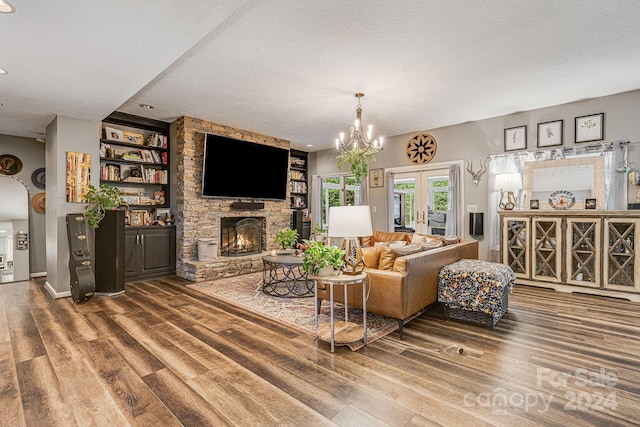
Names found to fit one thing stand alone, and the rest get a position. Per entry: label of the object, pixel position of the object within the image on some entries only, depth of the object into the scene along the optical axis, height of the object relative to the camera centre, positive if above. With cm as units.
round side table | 262 -110
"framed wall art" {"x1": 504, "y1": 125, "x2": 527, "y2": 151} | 513 +116
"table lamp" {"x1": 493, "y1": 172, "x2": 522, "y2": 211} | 487 +34
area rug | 313 -118
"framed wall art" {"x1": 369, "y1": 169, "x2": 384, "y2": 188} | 698 +70
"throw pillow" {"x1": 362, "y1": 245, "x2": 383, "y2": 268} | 323 -50
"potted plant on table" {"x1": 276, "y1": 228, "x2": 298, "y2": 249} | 473 -43
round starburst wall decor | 622 +122
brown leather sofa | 289 -71
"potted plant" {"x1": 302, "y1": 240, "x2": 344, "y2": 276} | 268 -43
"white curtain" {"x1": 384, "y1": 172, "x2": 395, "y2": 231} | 683 +17
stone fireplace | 537 -5
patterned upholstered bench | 313 -86
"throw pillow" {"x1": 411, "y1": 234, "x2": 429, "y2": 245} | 393 -39
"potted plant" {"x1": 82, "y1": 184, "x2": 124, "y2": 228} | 436 +11
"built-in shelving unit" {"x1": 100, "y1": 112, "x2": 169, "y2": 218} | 516 +88
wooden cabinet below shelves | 510 -72
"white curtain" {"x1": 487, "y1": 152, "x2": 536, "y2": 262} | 525 +26
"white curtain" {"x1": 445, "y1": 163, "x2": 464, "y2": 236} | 582 +10
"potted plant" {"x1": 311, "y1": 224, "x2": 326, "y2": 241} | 561 -44
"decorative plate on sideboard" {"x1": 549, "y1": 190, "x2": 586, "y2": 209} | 468 +13
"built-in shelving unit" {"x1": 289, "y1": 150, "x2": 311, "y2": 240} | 825 +43
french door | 613 +19
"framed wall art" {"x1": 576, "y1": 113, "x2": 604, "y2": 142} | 448 +117
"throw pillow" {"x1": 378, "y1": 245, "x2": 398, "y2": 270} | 312 -50
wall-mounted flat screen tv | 559 +78
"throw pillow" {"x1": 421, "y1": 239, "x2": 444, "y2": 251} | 359 -42
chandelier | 443 +102
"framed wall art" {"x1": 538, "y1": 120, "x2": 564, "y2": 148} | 480 +116
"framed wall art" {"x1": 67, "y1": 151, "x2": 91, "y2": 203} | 432 +50
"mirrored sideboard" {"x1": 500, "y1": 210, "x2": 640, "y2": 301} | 412 -59
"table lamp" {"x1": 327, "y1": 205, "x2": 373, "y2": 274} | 270 -16
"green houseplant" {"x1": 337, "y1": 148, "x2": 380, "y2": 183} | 455 +76
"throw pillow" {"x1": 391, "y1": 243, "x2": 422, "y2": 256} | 319 -42
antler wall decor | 557 +66
